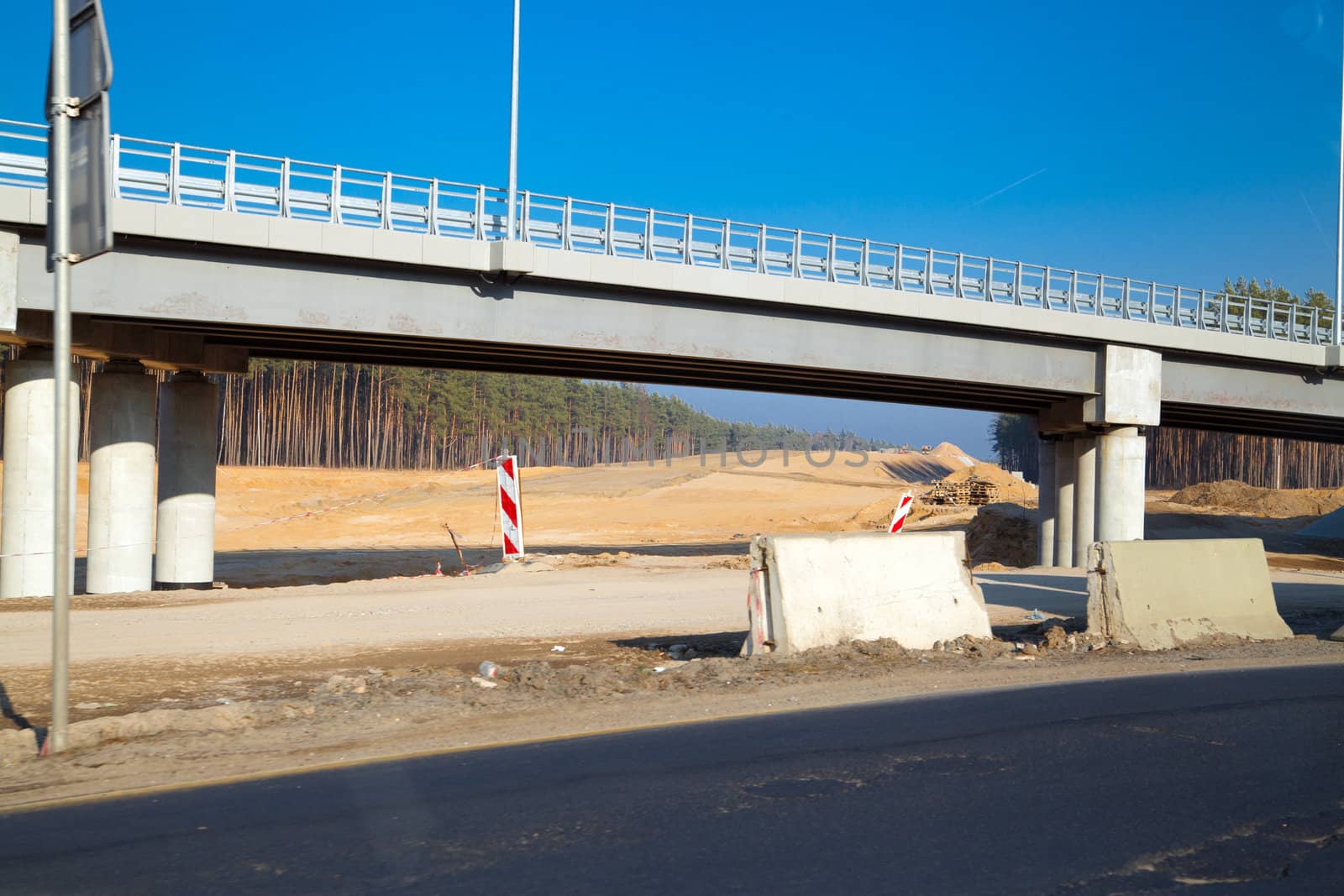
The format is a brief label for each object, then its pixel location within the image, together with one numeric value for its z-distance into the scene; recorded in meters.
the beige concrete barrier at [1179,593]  12.68
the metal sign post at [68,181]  7.30
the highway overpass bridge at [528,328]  19.38
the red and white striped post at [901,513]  23.28
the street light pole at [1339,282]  33.91
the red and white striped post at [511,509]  22.16
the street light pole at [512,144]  24.48
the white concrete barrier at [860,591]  11.37
